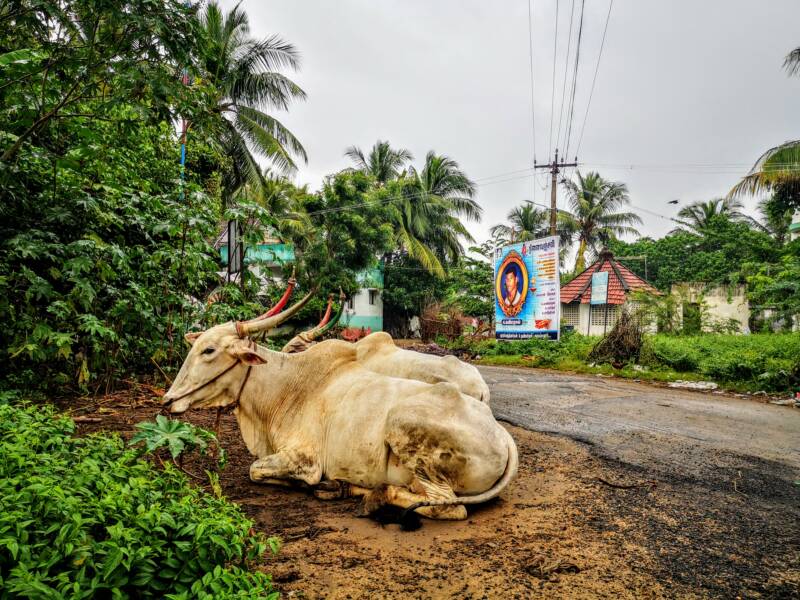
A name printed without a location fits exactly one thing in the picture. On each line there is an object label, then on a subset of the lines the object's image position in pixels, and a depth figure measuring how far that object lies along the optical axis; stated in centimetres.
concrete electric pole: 1850
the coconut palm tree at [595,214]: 3197
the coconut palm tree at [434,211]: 2744
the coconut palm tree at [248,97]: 1658
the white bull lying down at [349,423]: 296
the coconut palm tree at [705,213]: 3435
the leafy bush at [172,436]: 251
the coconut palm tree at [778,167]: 1427
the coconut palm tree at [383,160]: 2994
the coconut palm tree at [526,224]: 3244
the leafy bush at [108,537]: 147
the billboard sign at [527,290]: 1538
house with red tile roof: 2023
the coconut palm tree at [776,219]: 2011
